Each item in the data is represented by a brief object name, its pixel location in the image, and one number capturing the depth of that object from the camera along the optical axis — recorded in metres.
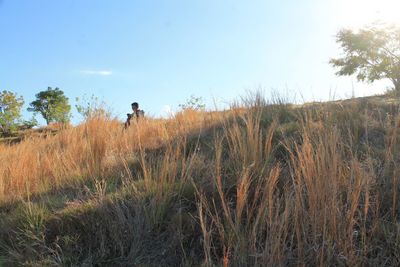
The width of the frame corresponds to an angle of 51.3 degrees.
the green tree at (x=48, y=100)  50.32
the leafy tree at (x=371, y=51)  32.06
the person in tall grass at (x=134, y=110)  9.65
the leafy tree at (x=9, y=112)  28.30
